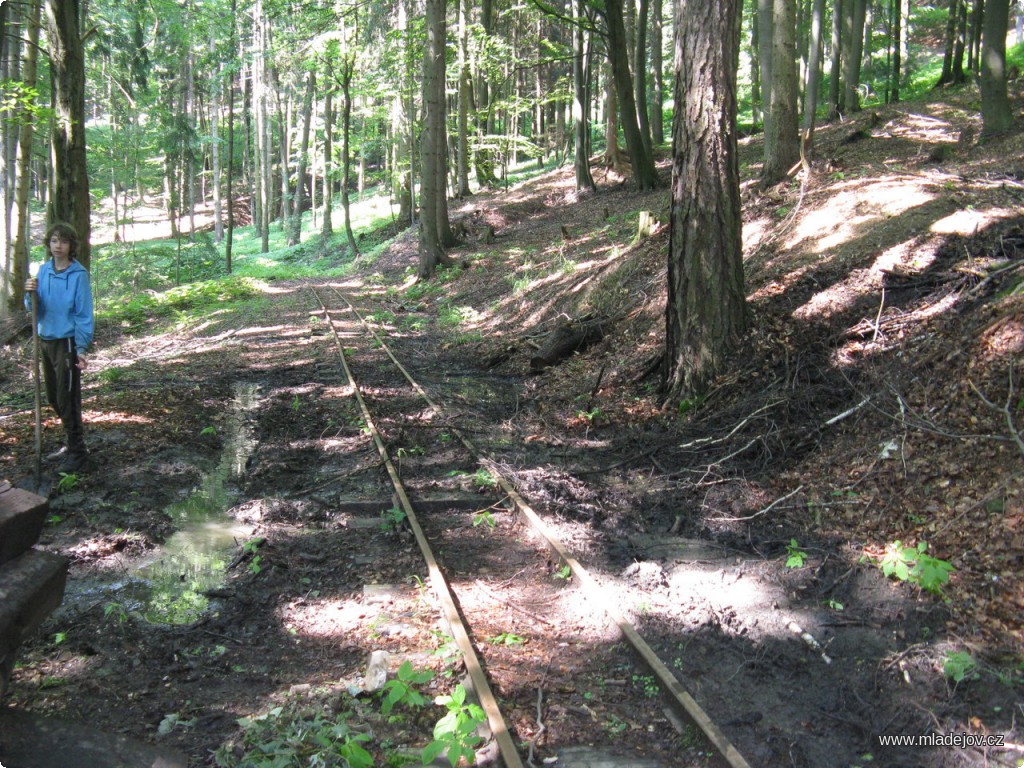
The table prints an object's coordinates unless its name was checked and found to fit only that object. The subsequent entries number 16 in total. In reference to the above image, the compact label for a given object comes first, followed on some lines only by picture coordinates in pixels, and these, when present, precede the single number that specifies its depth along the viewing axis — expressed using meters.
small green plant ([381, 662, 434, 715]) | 3.54
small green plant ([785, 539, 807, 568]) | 5.03
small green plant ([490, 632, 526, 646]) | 4.30
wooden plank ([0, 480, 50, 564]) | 3.13
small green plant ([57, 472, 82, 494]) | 6.21
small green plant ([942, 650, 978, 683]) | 3.70
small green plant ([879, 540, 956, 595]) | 4.34
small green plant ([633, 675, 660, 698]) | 3.84
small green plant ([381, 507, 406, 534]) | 5.90
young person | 6.15
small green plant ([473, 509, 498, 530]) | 6.01
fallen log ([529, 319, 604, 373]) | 10.94
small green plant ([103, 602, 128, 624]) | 4.47
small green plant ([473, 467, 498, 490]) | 6.72
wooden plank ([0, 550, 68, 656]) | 3.02
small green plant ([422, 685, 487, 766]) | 3.15
